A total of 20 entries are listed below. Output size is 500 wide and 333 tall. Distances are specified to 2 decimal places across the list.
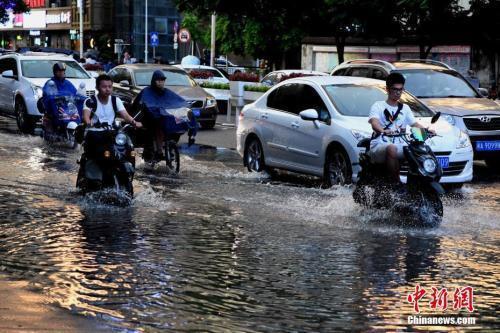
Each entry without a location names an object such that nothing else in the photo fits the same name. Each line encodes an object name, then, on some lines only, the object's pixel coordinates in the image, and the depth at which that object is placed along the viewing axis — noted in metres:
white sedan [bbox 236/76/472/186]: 13.20
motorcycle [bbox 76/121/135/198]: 11.48
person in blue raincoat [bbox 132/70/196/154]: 15.55
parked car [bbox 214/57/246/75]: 51.22
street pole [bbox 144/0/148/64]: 74.38
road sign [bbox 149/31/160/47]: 55.57
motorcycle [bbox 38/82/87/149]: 19.25
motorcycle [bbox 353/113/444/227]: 10.05
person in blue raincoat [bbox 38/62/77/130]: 19.33
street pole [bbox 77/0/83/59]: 72.47
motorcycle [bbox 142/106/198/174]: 15.52
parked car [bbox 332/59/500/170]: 16.36
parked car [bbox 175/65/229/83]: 33.15
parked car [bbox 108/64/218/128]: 24.11
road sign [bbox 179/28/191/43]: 46.25
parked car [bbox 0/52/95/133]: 22.69
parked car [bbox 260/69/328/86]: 27.33
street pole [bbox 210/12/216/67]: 49.10
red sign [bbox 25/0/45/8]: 89.19
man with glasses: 10.34
